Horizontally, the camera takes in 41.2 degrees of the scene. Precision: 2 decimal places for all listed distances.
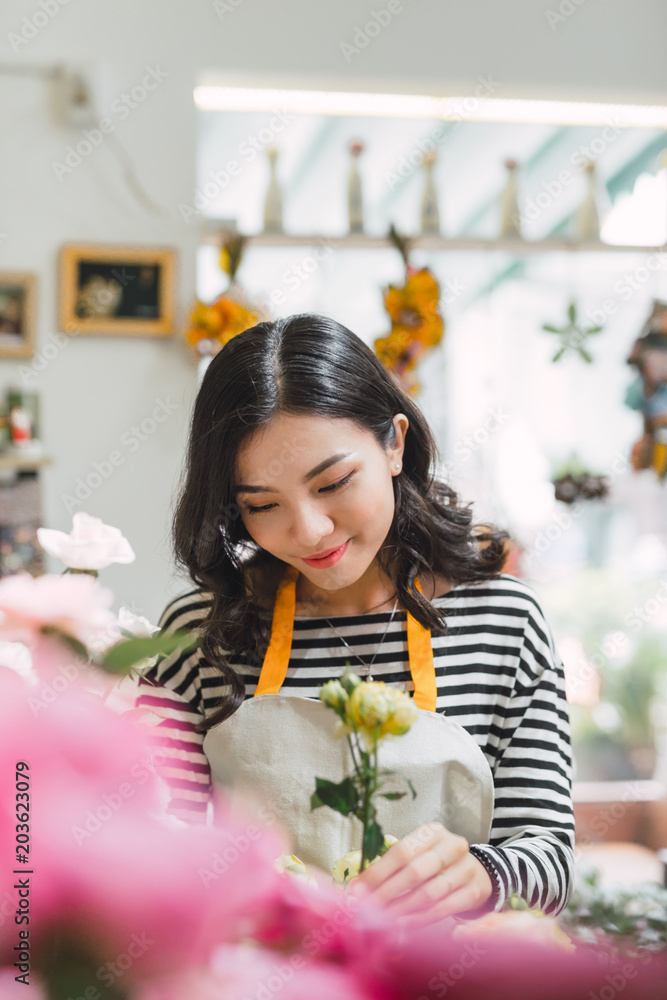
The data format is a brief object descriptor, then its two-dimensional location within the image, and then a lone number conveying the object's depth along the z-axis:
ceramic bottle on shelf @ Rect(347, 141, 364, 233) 2.65
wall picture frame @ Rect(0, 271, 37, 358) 2.54
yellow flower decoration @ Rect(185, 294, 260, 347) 2.40
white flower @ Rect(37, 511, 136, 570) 0.63
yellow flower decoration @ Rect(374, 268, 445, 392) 2.41
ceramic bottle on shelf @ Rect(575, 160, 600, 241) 2.72
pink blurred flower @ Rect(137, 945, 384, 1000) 0.23
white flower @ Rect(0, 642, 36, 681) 0.38
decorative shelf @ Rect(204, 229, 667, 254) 2.59
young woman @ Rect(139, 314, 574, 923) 1.02
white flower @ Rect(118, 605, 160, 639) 0.68
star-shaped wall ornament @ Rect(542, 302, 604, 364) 2.61
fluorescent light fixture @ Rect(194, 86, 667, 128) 2.67
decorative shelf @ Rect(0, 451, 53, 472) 2.48
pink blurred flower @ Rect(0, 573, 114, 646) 0.39
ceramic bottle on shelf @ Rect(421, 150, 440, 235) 2.67
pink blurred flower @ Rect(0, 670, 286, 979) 0.22
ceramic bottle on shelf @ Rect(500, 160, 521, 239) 2.70
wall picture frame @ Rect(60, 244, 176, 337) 2.56
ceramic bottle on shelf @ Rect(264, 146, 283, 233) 2.62
